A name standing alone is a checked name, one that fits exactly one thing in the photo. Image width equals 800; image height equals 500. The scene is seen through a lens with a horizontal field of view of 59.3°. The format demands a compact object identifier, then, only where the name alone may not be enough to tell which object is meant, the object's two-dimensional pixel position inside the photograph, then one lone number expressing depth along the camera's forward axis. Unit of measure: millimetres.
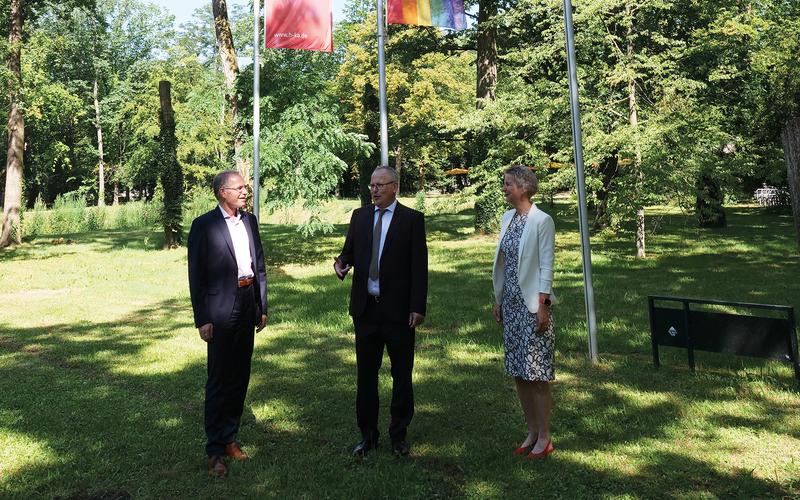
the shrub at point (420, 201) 28184
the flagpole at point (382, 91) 11367
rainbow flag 11930
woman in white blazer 4965
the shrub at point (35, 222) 31044
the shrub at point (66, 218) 32938
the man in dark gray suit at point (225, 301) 4953
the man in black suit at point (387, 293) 5070
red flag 13305
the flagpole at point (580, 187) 7867
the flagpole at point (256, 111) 14219
